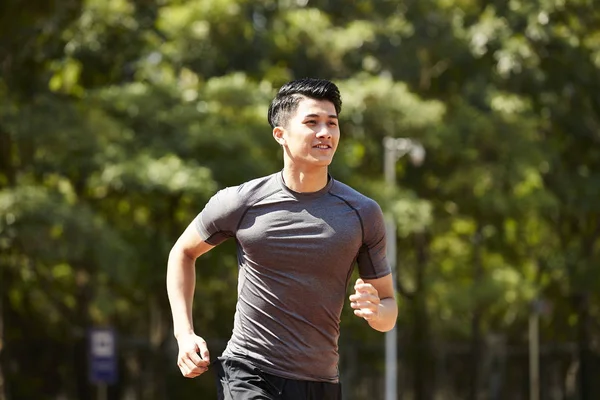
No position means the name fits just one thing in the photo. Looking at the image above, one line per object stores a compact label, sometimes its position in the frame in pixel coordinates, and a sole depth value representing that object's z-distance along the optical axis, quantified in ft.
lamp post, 84.92
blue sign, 70.44
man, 15.99
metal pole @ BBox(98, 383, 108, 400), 90.33
